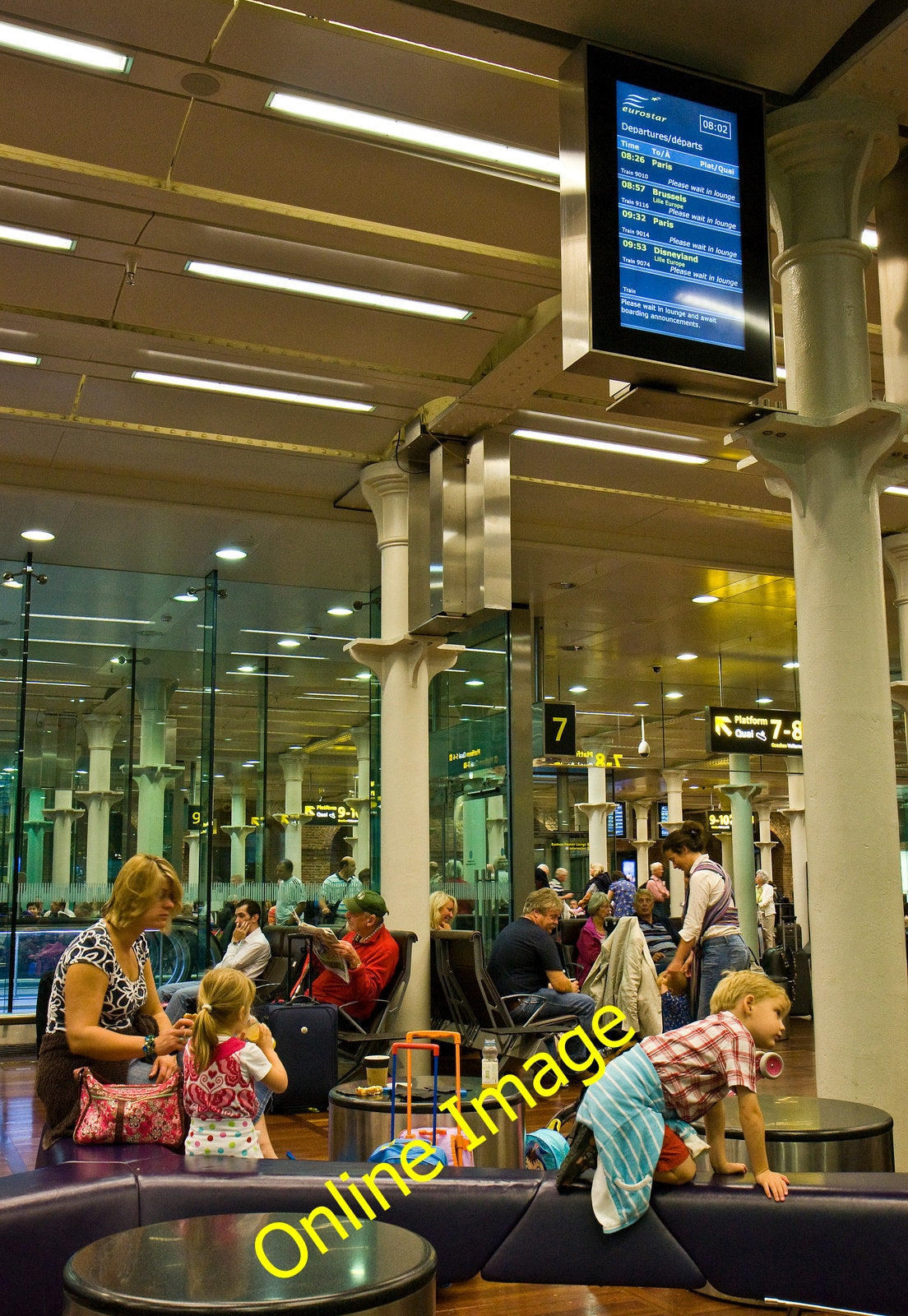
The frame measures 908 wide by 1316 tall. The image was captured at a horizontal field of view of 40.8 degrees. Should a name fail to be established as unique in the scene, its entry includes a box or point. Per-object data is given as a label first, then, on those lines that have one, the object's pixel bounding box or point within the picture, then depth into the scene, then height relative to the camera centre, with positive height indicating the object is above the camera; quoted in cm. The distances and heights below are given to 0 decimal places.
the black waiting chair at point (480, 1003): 755 -90
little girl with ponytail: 396 -69
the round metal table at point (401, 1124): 500 -108
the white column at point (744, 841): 1672 +26
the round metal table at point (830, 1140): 395 -91
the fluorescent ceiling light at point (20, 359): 715 +294
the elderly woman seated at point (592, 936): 1038 -64
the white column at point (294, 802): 1243 +65
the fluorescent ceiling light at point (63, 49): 447 +300
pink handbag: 374 -76
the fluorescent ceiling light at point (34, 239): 583 +297
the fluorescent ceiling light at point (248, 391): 741 +290
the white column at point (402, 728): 871 +95
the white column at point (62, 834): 1141 +28
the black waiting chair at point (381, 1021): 752 -101
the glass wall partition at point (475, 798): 1171 +60
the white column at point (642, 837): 3700 +68
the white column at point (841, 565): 435 +108
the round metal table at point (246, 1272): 238 -84
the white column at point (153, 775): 1202 +88
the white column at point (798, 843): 1817 +24
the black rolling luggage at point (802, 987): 1276 -134
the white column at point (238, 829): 1187 +33
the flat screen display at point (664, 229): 401 +212
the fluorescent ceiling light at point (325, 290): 618 +293
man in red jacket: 774 -64
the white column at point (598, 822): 2414 +73
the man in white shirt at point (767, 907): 2070 -83
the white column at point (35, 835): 1110 +27
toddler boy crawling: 341 -71
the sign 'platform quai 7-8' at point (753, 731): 1391 +144
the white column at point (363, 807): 1196 +54
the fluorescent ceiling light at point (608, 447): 833 +285
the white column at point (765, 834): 3184 +66
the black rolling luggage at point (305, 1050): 739 -114
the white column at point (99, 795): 1179 +68
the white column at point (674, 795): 2836 +147
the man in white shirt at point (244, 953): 854 -64
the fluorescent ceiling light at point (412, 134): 486 +296
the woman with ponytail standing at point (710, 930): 657 -38
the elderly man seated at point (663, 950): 799 -76
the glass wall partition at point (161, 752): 1116 +110
